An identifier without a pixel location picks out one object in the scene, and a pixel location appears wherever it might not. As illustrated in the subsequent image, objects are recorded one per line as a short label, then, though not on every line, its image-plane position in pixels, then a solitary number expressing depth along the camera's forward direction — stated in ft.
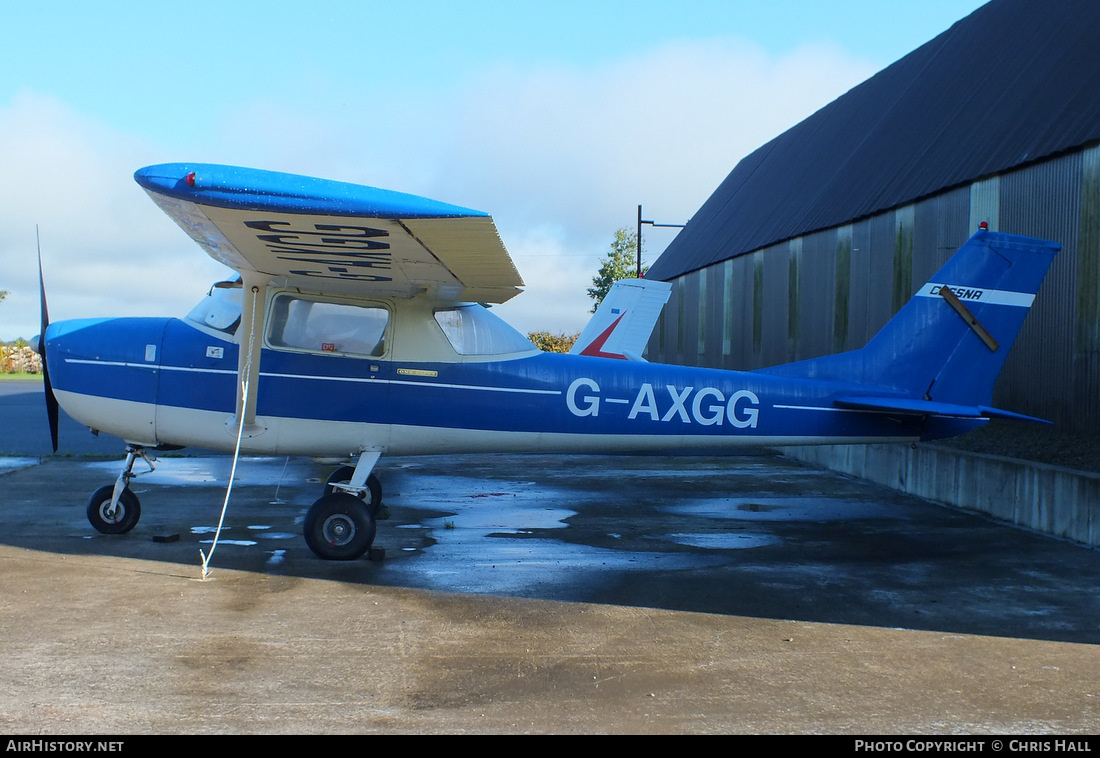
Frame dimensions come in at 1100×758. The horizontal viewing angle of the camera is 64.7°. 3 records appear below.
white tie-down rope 22.66
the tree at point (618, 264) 199.82
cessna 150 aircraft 22.80
